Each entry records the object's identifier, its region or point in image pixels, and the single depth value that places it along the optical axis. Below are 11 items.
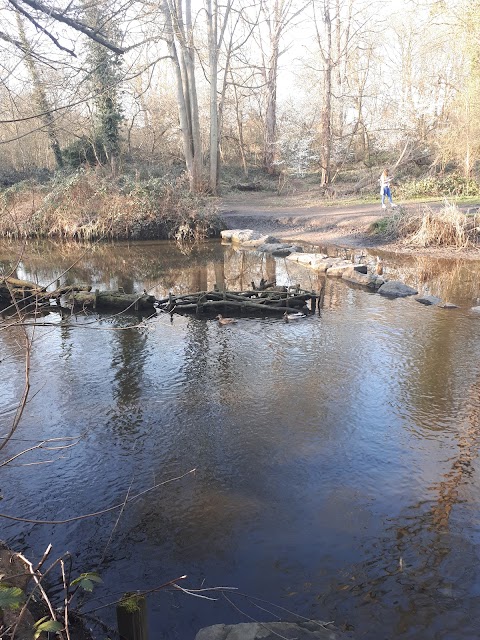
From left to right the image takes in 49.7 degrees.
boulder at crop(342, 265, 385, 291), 12.62
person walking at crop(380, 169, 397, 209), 19.48
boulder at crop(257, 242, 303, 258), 17.31
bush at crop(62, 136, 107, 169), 27.00
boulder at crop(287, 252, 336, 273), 14.58
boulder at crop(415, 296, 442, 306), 11.22
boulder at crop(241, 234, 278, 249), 18.88
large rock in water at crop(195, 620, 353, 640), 3.40
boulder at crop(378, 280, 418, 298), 11.91
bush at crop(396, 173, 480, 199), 22.61
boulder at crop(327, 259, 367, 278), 13.70
